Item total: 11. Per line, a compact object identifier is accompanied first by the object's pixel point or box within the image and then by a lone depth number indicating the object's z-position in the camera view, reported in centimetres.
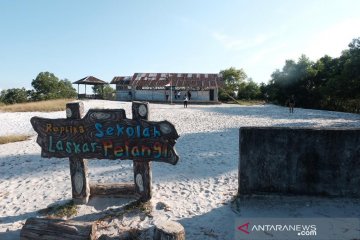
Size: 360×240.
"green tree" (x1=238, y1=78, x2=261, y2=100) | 4838
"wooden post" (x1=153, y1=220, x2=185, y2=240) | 354
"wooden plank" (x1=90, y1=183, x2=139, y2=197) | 560
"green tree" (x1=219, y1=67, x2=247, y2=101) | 5753
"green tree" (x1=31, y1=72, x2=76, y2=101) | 5828
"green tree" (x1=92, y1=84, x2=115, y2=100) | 3759
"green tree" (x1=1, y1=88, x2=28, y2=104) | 5505
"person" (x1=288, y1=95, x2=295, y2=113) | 2288
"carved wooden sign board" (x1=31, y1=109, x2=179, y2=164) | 500
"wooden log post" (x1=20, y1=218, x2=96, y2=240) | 403
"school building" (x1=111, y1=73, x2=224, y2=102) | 3484
